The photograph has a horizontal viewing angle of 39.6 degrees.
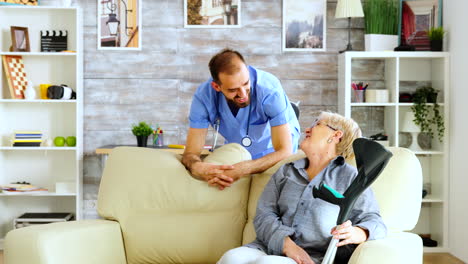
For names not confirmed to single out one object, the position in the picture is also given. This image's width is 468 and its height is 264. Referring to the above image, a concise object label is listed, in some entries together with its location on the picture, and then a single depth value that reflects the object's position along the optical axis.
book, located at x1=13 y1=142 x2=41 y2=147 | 5.02
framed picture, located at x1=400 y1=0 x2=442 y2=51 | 5.14
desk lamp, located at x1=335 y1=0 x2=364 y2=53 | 4.92
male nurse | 2.81
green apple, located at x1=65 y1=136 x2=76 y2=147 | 5.11
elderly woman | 2.34
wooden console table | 4.79
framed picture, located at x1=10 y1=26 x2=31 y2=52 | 5.02
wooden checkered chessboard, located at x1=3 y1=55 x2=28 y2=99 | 5.02
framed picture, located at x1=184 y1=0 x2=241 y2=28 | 5.20
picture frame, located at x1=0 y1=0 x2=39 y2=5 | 5.05
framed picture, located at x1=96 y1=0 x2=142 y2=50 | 5.18
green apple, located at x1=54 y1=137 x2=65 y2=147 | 5.08
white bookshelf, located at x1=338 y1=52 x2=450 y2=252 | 4.93
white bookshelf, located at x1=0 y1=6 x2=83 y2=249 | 5.18
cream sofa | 2.73
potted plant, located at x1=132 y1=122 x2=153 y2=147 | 4.95
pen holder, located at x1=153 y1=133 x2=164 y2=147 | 5.10
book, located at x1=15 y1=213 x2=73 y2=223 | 4.95
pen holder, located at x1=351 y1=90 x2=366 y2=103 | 5.00
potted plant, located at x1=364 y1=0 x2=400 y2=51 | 5.09
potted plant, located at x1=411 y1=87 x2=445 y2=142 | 4.90
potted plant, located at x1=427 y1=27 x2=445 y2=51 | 4.94
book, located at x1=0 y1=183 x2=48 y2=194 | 4.98
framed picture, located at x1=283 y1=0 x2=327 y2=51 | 5.21
